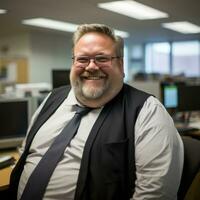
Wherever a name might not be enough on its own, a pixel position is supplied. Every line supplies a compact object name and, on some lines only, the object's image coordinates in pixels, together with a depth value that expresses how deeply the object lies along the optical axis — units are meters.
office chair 1.52
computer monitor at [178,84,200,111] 3.80
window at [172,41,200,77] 9.88
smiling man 1.42
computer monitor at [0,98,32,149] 2.47
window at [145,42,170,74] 10.20
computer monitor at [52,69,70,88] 3.58
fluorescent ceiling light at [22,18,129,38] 6.57
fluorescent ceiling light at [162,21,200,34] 7.08
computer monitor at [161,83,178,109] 3.96
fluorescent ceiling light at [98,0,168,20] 5.10
